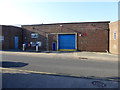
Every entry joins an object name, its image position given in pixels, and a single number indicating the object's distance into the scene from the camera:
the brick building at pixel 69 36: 18.47
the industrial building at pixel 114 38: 15.32
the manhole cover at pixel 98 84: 4.34
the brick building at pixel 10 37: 19.89
